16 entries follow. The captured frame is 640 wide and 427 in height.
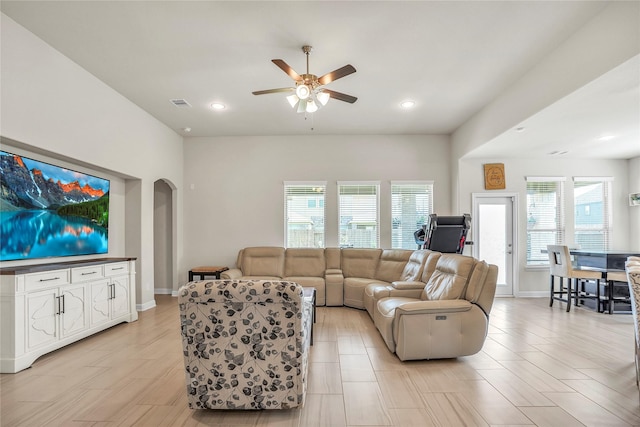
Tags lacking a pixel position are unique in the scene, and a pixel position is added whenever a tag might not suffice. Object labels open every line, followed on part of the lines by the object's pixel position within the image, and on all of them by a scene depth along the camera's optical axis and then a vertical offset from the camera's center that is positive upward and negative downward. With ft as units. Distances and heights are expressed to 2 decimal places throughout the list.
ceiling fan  10.18 +4.39
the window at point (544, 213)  21.09 +0.25
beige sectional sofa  10.35 -3.02
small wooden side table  19.35 -3.07
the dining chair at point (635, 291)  7.81 -1.81
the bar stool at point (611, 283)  16.38 -3.40
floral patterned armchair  6.84 -2.66
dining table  16.58 -2.68
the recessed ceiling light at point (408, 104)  16.12 +5.71
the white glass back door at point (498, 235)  20.92 -1.11
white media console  9.60 -2.90
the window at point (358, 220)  21.76 -0.10
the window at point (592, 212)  21.30 +0.29
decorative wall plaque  20.81 +2.57
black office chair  15.14 -0.71
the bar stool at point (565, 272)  16.89 -2.94
